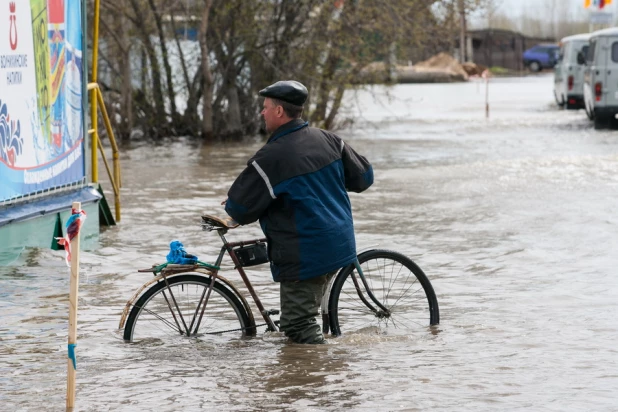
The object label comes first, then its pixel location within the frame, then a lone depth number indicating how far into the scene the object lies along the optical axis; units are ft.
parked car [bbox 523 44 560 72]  262.67
